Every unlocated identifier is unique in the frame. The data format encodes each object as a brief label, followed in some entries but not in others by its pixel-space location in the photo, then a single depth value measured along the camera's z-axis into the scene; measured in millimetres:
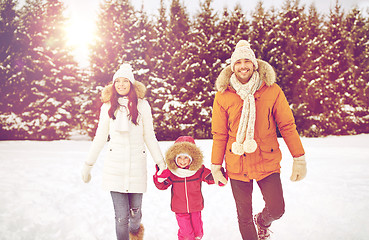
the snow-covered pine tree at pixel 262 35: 19766
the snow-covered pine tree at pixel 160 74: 19703
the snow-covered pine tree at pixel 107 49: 19641
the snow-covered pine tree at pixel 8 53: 20234
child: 3516
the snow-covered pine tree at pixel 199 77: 19125
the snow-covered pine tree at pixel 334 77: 21067
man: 3061
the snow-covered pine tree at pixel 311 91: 20406
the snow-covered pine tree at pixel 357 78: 21578
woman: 3258
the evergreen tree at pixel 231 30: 19828
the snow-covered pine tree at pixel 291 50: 19812
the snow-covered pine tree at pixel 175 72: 19281
